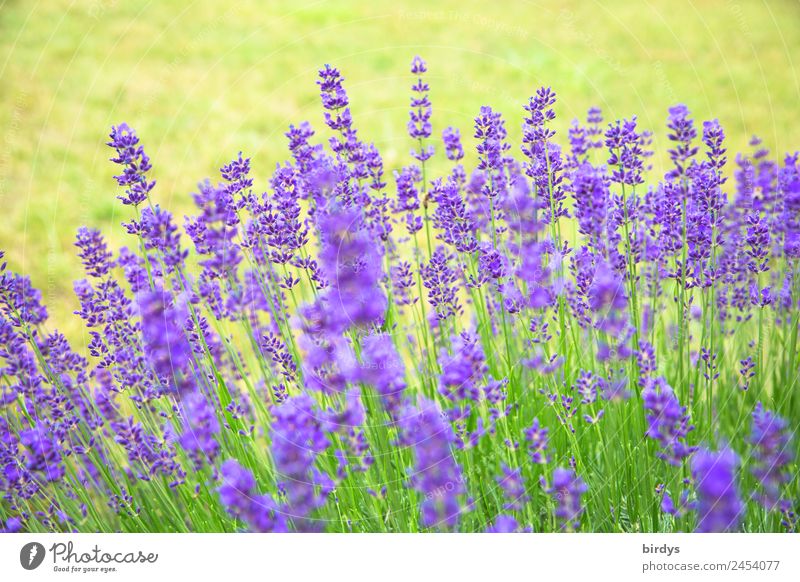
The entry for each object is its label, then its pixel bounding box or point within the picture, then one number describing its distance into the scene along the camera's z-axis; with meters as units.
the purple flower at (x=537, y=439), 1.96
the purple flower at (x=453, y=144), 2.49
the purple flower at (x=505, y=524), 2.10
